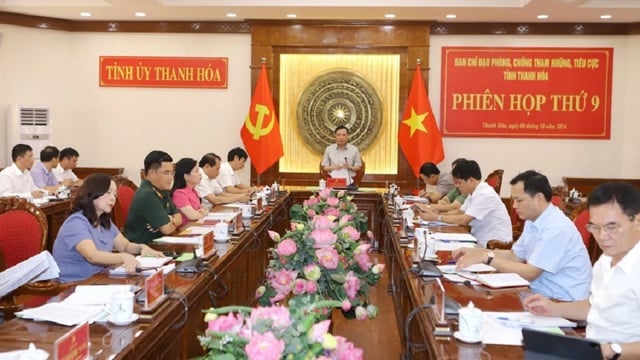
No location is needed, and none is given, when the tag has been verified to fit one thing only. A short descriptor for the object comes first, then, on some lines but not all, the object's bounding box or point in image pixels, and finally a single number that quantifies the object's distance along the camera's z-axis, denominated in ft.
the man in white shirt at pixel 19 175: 19.76
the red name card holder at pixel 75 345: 4.98
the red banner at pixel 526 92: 25.16
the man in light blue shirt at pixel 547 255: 8.79
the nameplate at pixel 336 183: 21.75
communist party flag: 24.89
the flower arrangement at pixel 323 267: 7.86
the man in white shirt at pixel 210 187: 18.19
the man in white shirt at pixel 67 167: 23.20
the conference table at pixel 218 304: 6.00
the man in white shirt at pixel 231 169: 21.22
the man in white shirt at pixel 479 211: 14.29
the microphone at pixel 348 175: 22.98
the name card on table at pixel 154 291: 6.94
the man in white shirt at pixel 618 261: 6.20
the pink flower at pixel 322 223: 8.55
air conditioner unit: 24.07
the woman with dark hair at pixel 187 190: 14.90
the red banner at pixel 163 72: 25.85
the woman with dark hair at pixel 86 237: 9.35
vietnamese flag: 24.70
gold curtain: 25.80
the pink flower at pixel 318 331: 4.01
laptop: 4.82
